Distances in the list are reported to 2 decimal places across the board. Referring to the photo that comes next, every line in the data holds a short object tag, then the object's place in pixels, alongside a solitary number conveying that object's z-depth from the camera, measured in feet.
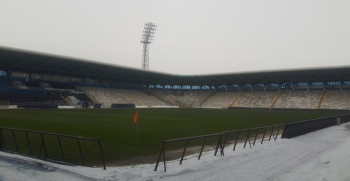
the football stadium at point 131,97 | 46.14
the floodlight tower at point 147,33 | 254.27
